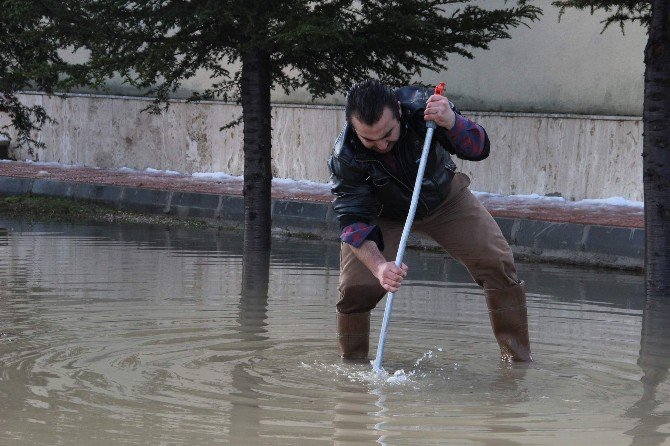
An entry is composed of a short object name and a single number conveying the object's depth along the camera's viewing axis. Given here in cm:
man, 621
